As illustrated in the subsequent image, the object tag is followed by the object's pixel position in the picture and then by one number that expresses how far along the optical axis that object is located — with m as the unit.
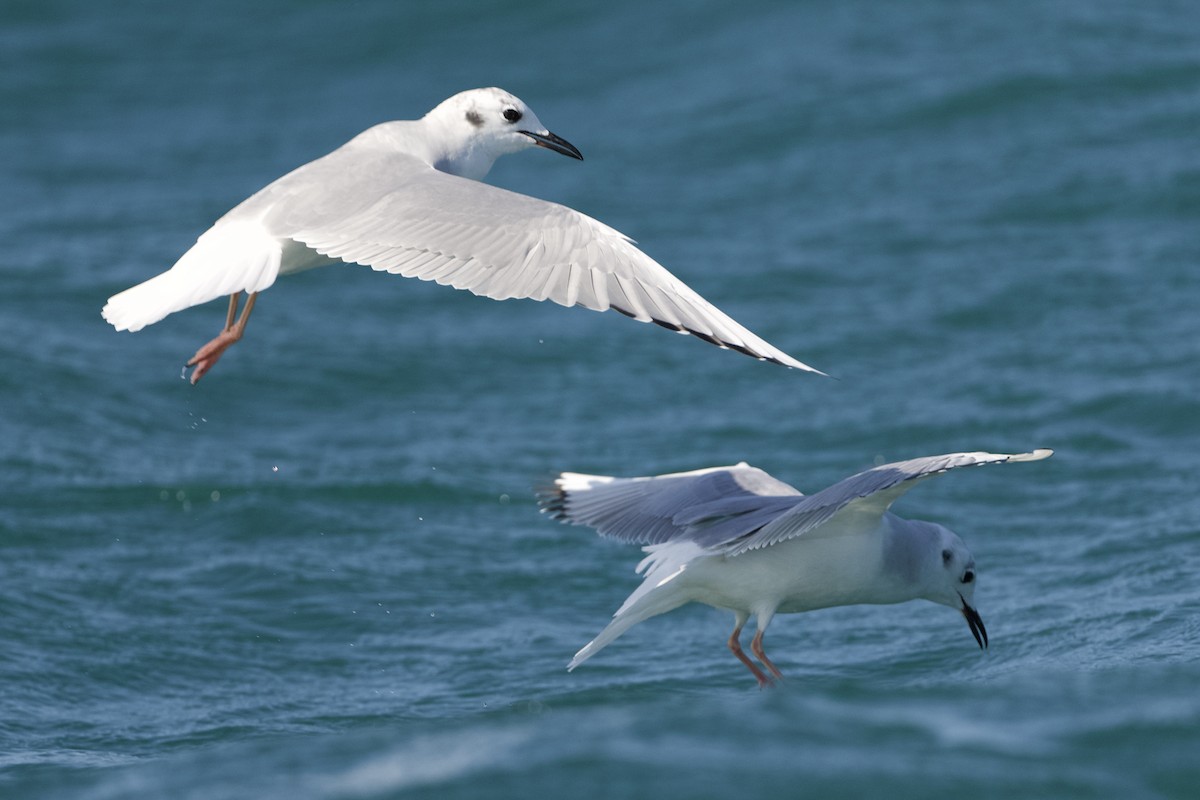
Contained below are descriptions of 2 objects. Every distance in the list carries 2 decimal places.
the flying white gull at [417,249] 12.40
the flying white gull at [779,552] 13.17
